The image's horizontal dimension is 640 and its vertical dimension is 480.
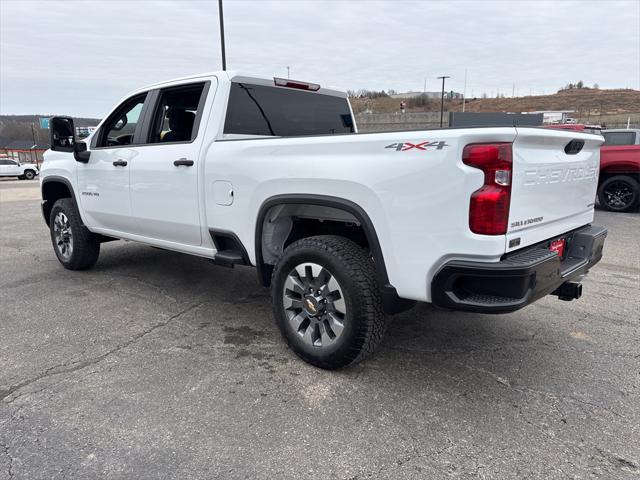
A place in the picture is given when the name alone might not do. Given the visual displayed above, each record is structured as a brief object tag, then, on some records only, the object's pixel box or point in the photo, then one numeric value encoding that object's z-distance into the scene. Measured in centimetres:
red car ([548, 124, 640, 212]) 997
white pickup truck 242
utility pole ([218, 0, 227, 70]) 1414
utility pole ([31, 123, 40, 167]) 8302
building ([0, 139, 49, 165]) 6056
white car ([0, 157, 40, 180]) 3234
